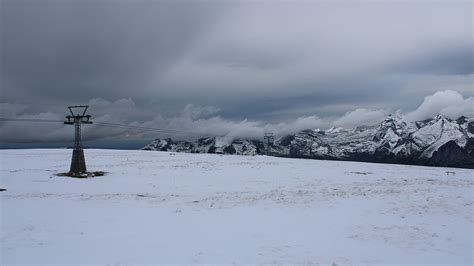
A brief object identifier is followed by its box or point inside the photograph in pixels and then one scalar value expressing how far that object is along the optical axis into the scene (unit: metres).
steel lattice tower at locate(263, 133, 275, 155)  101.62
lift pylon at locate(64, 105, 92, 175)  35.56
